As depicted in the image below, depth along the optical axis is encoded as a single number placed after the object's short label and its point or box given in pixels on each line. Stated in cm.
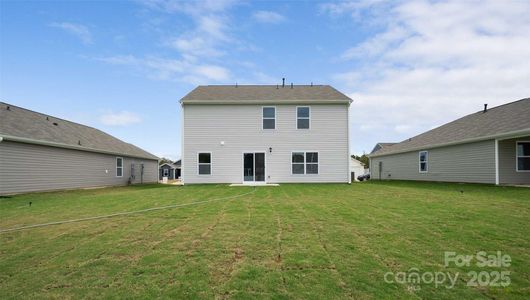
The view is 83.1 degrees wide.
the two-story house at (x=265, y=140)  1828
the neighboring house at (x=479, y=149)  1526
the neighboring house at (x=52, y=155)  1341
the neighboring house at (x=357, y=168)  4184
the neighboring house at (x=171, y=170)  4961
